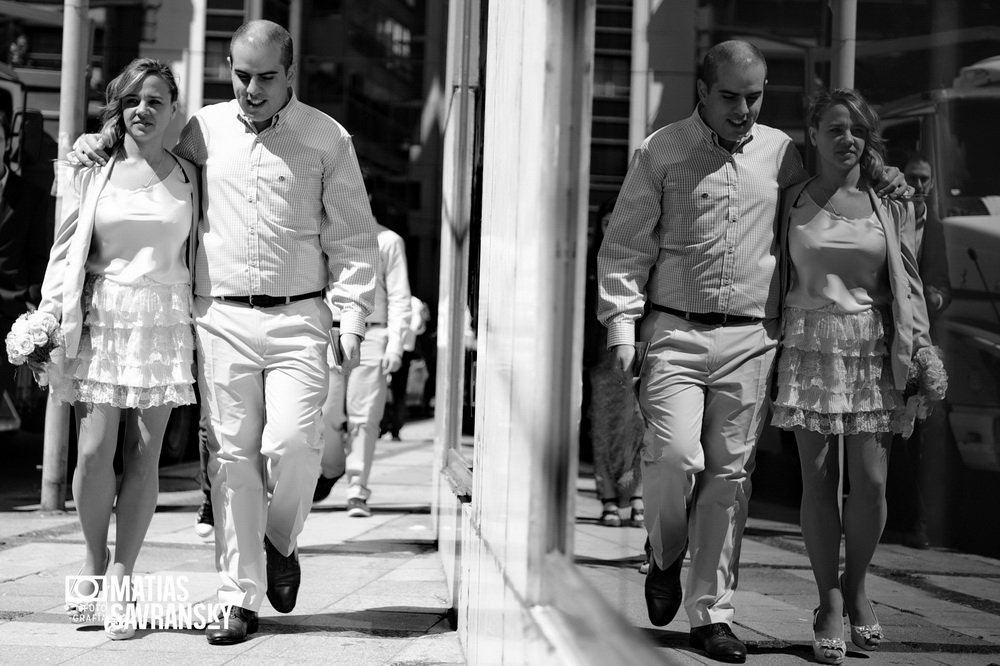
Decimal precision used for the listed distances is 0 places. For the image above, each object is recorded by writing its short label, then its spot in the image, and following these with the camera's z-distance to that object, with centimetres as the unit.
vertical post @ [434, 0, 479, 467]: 597
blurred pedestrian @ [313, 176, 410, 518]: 780
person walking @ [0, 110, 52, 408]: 801
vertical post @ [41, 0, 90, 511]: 777
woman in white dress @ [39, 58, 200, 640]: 454
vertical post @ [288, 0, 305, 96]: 1325
